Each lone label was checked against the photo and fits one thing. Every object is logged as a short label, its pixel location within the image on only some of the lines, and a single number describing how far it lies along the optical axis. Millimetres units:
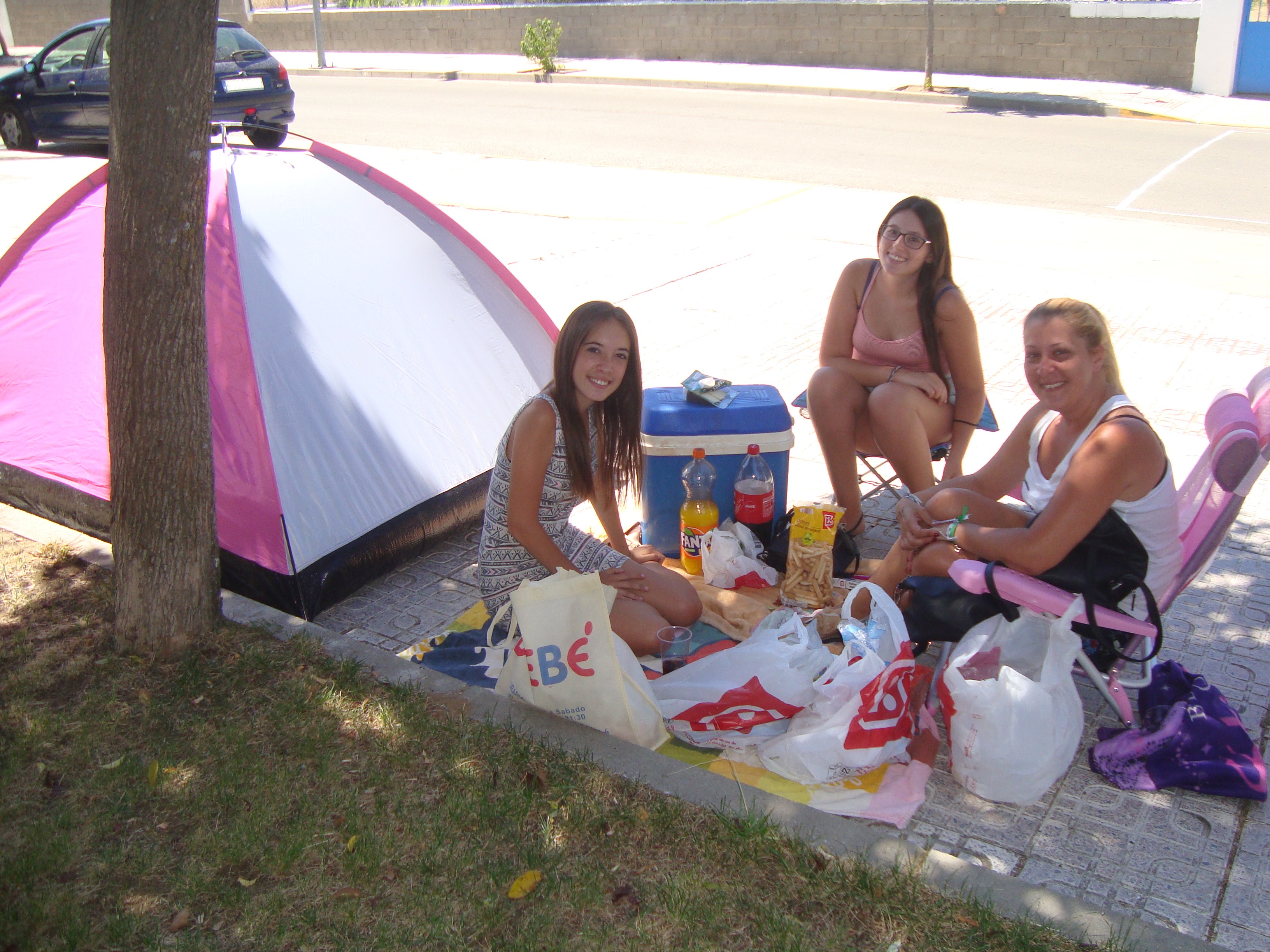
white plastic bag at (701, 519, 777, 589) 3936
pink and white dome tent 3816
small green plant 21266
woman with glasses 4098
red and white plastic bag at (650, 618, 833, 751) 2977
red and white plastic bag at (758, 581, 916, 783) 2838
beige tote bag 2898
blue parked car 13758
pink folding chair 2893
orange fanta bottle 4027
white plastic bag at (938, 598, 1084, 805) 2732
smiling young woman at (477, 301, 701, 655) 3330
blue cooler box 4059
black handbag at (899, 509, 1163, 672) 2918
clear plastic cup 3363
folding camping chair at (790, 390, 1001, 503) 4336
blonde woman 2855
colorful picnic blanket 2781
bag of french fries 3809
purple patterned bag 2742
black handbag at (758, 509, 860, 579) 4000
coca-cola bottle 4027
